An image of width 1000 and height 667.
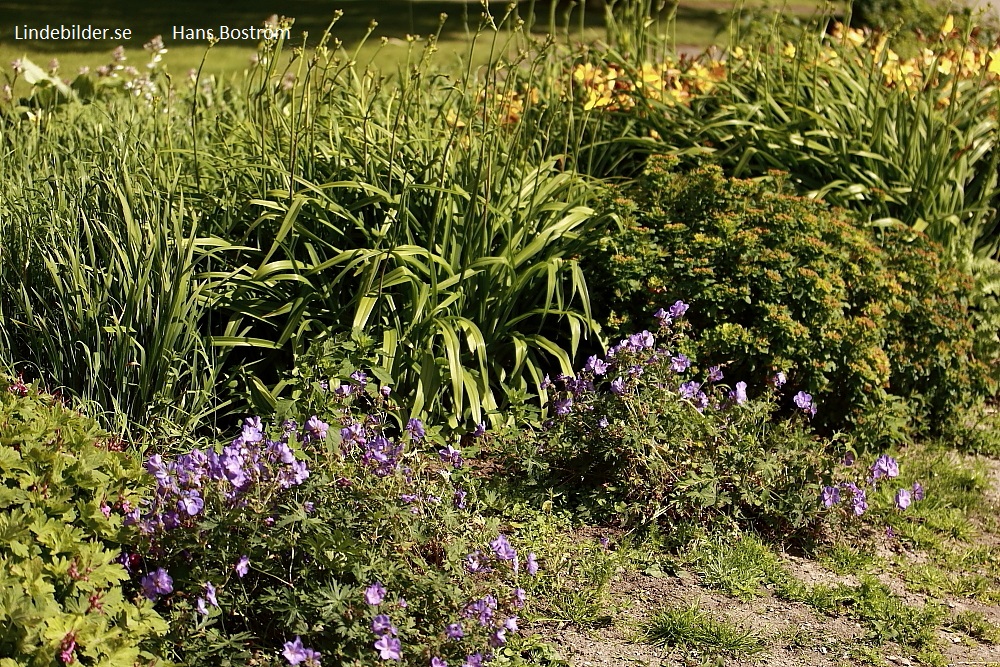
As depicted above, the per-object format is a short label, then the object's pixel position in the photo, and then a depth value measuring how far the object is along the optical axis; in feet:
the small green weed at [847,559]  11.33
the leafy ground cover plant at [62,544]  7.23
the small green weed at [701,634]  9.85
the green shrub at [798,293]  13.20
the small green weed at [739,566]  10.77
